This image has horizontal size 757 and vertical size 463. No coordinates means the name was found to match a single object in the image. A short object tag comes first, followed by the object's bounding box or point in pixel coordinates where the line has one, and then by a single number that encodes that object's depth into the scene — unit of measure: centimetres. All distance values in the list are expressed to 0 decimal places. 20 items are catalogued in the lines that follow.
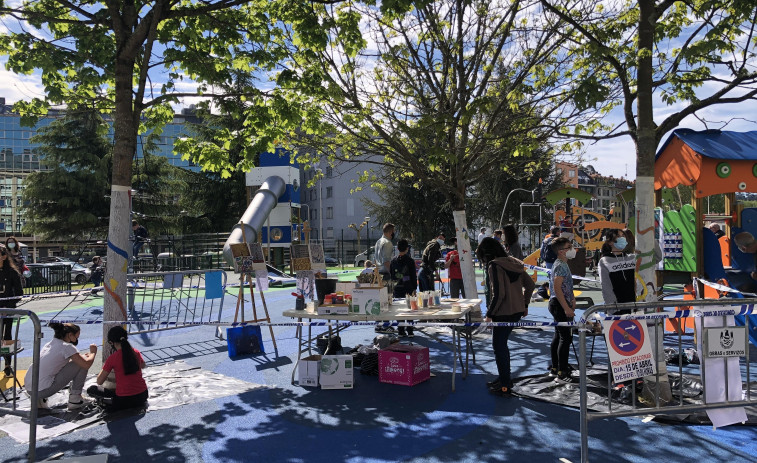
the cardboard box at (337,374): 689
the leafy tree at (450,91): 895
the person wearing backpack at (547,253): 1384
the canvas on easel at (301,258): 842
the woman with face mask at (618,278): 716
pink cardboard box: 695
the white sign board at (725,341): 461
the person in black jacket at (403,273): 996
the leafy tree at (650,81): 590
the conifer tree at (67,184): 3588
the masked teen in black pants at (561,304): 673
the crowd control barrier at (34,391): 450
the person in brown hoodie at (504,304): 632
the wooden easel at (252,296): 906
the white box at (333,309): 708
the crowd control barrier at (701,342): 421
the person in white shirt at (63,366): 593
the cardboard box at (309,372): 707
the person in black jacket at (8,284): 797
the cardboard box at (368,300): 693
